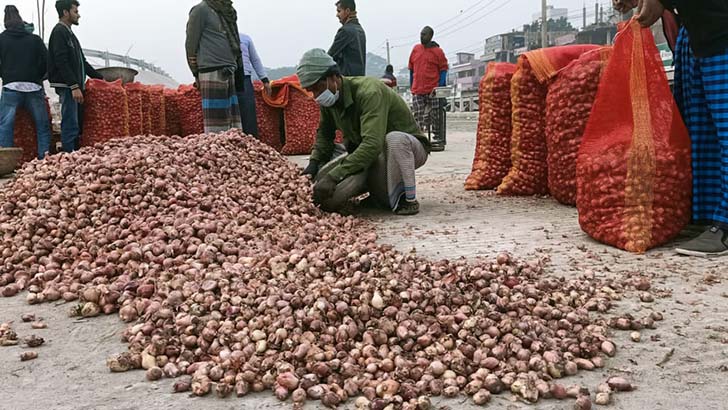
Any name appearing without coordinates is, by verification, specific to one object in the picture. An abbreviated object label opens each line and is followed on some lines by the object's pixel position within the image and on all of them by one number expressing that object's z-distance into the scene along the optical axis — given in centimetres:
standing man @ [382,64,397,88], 1266
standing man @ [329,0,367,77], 568
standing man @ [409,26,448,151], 771
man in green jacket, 342
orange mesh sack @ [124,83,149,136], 677
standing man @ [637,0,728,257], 248
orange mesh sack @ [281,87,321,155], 731
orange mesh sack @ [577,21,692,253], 265
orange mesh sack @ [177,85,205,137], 746
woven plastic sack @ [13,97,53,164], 602
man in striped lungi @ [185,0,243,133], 480
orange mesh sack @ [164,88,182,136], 756
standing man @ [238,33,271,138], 574
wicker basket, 545
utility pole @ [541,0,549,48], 2238
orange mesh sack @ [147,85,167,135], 729
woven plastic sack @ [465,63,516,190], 425
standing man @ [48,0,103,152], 531
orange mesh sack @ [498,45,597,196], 373
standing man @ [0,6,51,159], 560
